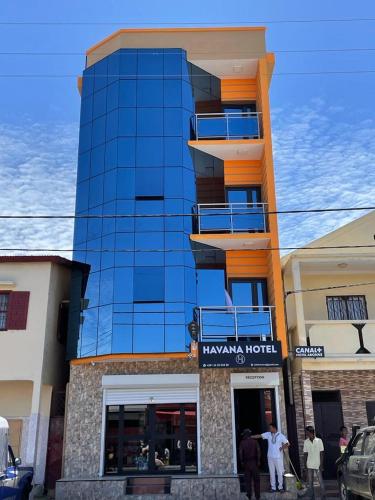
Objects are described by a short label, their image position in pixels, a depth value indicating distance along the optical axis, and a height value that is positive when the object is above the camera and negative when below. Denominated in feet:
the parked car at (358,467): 31.37 -1.21
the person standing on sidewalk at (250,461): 45.34 -1.02
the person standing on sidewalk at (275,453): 47.80 -0.39
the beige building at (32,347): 55.83 +10.91
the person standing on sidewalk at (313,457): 45.80 -0.74
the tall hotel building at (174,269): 52.31 +19.19
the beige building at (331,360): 54.49 +8.85
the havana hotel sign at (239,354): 51.62 +8.98
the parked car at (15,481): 34.21 -2.01
